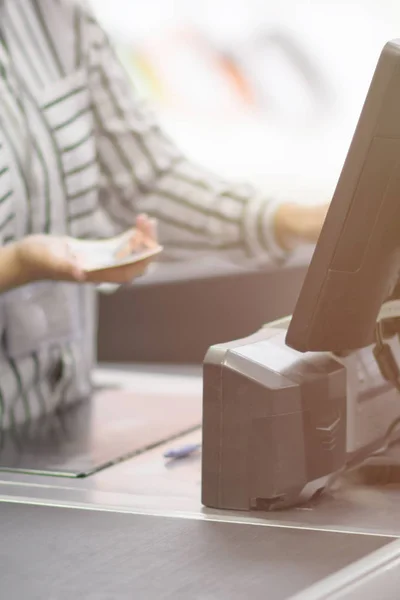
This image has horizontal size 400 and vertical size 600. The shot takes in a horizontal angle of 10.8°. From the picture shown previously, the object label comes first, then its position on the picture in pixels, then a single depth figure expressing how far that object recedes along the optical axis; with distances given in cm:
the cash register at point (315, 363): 186
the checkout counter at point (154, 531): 174
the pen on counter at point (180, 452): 216
